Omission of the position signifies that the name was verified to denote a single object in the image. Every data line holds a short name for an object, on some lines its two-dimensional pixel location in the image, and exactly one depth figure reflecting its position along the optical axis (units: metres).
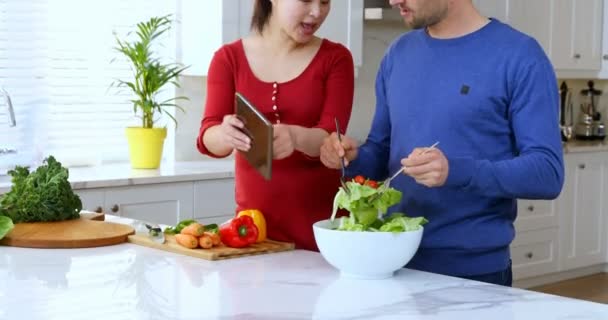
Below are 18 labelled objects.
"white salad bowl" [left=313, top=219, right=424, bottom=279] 2.10
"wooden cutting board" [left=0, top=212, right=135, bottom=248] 2.49
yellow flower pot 4.35
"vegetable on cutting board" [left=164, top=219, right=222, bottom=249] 2.42
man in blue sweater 2.25
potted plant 4.36
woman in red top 2.70
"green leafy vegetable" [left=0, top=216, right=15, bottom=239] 2.47
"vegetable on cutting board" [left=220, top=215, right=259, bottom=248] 2.45
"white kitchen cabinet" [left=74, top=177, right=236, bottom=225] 3.90
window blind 4.33
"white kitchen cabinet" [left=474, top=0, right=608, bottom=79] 5.92
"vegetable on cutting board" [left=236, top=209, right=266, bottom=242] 2.57
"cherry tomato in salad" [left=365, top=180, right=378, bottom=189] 2.23
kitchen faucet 3.29
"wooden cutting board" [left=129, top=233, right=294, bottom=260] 2.38
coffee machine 6.73
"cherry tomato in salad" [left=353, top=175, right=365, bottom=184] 2.24
